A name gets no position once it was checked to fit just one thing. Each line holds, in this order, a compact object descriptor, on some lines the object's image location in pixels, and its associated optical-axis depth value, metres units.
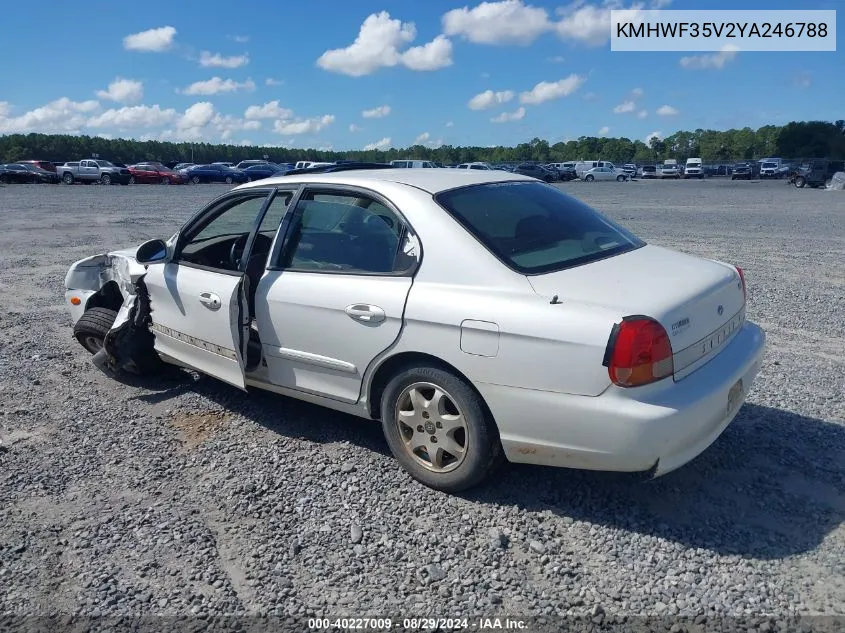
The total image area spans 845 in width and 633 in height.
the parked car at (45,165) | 48.19
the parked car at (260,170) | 49.38
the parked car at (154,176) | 48.75
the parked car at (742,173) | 58.81
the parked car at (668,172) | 64.62
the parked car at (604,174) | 59.28
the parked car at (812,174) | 39.78
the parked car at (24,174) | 46.47
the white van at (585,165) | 59.53
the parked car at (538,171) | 52.56
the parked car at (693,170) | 64.25
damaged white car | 3.04
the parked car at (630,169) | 61.67
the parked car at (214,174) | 49.72
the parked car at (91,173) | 47.52
